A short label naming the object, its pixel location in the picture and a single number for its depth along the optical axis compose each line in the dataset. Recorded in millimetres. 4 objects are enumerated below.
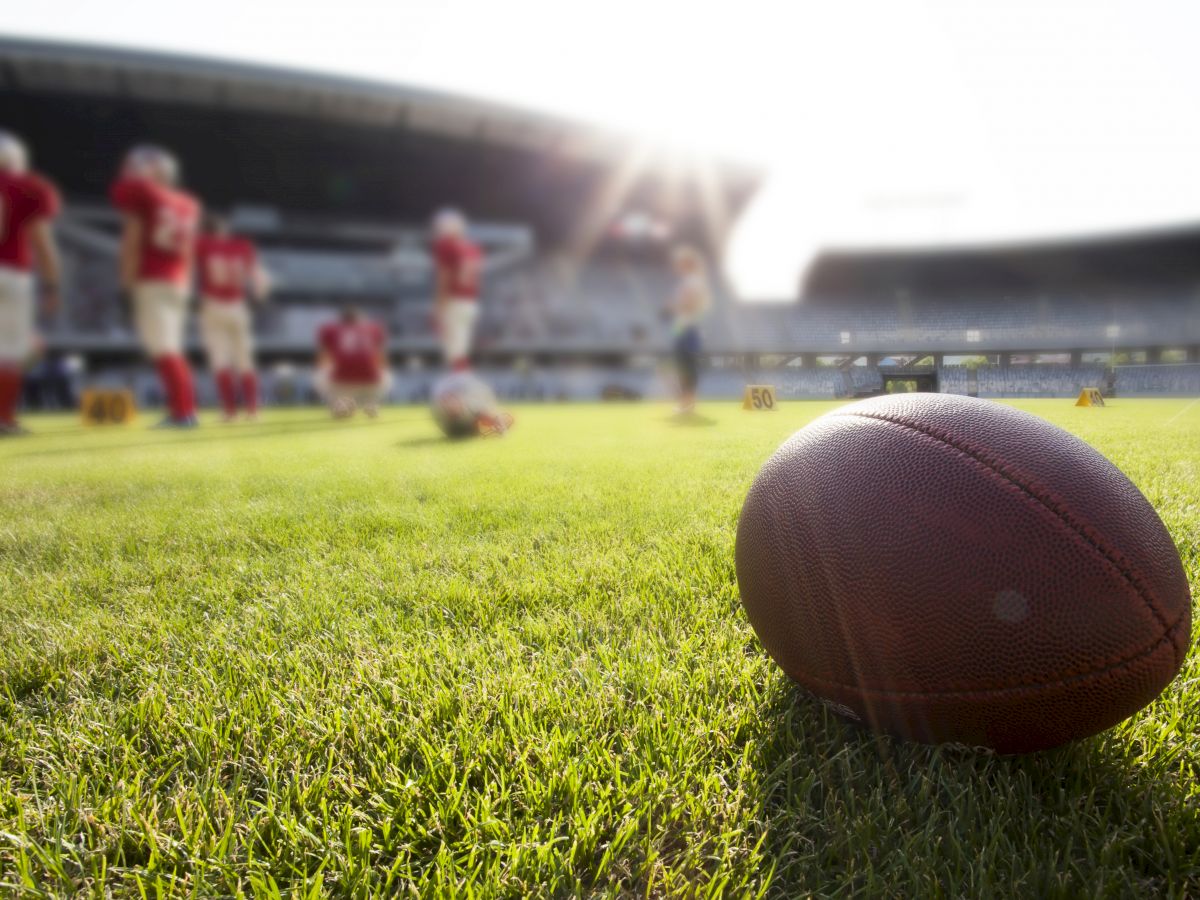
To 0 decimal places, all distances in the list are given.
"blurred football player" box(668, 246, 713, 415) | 7357
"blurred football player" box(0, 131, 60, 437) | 5660
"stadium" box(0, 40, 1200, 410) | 16094
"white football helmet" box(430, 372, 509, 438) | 5398
